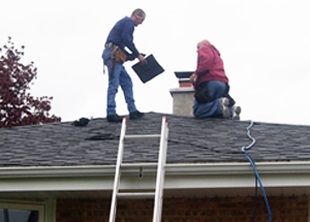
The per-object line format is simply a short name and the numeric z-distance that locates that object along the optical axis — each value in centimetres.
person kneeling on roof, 1159
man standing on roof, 1176
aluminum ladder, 740
